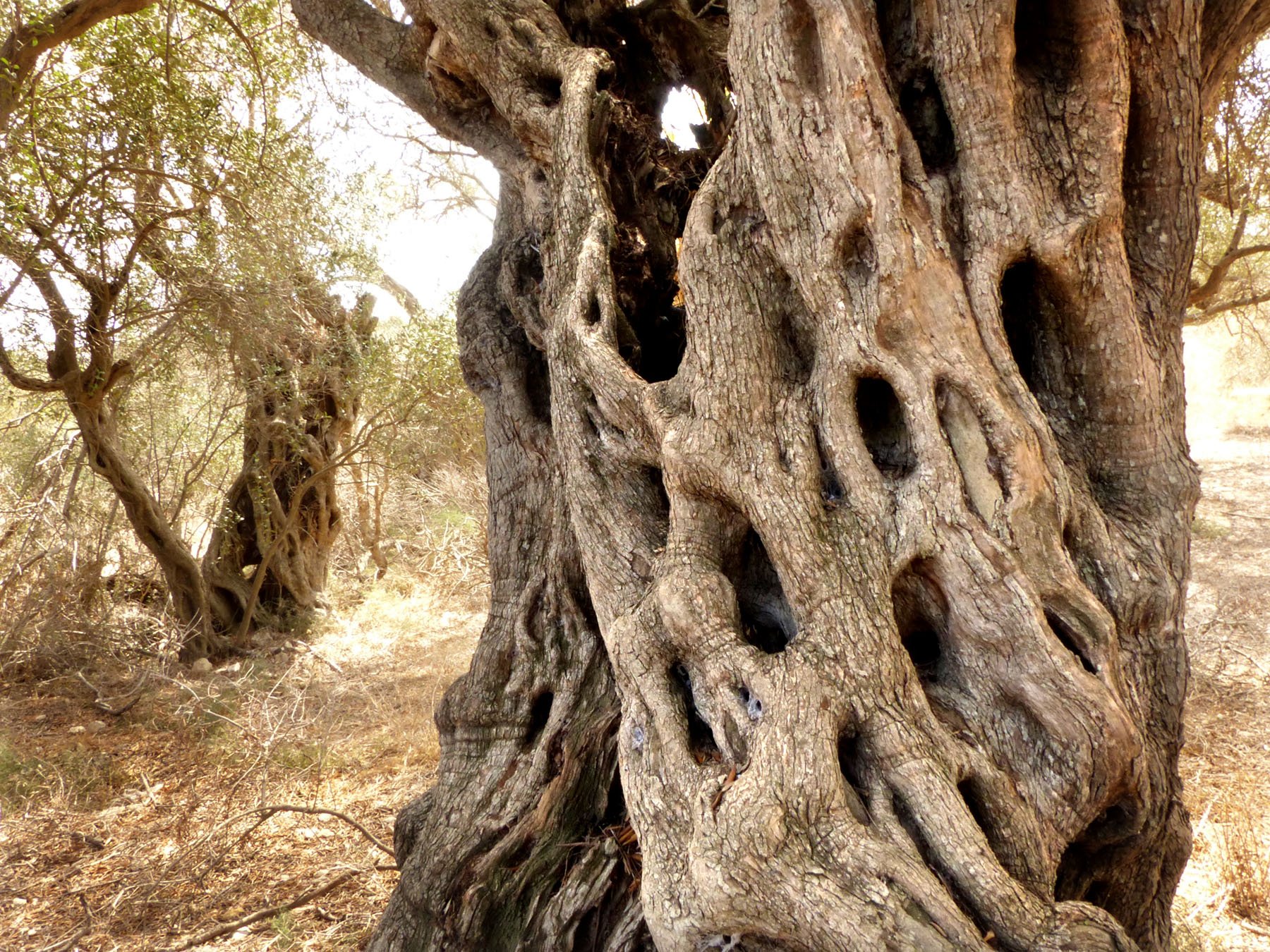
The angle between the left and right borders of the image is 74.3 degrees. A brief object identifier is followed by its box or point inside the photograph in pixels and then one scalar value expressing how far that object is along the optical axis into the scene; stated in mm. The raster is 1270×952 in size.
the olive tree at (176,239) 5160
